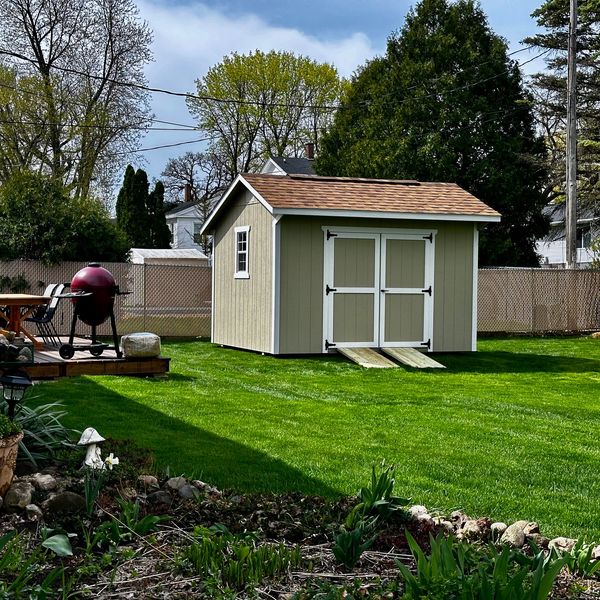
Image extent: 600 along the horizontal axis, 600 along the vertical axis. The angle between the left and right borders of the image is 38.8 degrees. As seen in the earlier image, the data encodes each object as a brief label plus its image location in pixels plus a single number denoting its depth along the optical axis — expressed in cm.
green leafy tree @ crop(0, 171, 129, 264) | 1733
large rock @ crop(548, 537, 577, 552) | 366
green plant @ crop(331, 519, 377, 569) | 345
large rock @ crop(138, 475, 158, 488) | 448
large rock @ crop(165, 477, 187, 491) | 447
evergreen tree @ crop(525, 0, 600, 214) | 2603
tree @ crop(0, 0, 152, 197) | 2708
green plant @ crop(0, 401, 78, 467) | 486
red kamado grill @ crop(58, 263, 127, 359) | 1127
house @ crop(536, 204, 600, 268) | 3168
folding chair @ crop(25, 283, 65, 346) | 1163
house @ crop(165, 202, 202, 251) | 4825
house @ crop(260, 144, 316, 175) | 3631
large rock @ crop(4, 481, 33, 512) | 408
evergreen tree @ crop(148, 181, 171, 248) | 3659
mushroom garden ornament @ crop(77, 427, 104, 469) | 470
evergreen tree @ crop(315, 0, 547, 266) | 2698
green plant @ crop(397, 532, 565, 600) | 266
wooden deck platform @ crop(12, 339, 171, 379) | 1028
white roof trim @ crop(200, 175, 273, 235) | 1370
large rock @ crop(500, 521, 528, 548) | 371
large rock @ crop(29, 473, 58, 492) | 429
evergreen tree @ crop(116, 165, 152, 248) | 3562
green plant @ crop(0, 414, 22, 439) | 427
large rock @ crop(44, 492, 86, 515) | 402
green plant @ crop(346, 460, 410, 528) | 398
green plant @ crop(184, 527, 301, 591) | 327
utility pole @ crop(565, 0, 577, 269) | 2148
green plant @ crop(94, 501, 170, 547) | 368
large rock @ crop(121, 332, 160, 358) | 1084
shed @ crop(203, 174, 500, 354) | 1381
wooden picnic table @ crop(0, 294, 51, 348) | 1089
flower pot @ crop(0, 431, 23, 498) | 417
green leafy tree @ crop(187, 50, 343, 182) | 4119
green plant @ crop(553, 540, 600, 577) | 334
